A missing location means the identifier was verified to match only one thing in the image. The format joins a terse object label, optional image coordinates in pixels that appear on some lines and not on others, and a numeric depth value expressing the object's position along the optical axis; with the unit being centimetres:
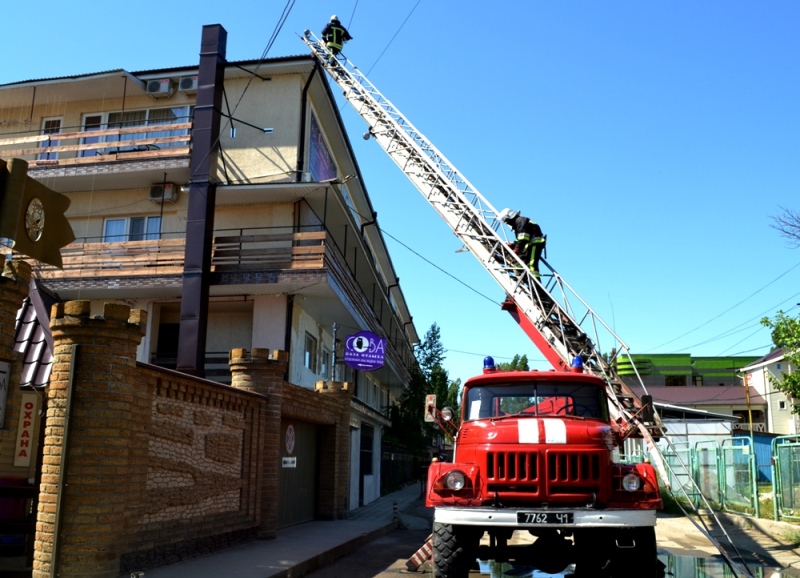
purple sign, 2150
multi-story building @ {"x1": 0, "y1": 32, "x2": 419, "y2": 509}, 2041
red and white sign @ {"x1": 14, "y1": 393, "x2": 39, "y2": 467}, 999
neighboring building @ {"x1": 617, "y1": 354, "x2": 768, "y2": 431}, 5338
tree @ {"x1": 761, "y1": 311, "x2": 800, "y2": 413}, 1927
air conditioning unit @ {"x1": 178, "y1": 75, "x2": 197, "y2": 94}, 2228
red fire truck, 779
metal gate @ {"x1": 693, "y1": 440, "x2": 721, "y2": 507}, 2034
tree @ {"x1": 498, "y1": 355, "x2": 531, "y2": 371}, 6884
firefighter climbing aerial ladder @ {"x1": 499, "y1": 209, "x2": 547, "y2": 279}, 1511
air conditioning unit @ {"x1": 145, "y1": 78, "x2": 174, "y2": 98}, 2247
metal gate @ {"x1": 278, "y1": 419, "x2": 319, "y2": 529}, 1627
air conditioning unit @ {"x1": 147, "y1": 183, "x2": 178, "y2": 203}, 2227
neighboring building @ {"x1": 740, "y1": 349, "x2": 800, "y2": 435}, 5203
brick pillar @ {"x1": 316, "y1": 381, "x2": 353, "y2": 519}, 1922
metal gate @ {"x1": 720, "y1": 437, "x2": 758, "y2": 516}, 1698
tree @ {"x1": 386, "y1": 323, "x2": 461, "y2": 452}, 3712
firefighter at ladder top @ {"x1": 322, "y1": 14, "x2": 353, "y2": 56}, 2319
